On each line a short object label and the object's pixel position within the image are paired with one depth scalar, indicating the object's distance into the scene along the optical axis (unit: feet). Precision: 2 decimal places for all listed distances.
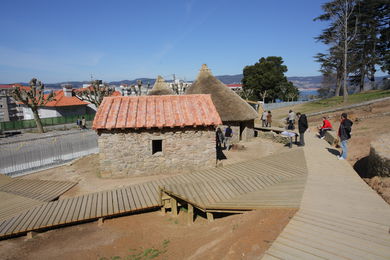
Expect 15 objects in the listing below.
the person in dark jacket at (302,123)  42.52
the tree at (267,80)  156.35
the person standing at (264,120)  74.33
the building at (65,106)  125.39
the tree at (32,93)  91.48
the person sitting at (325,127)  48.59
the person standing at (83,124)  110.55
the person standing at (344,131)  32.50
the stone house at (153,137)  40.04
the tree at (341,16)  82.23
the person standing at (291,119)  62.69
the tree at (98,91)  95.76
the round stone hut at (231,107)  63.05
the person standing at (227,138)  54.34
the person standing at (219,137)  57.98
